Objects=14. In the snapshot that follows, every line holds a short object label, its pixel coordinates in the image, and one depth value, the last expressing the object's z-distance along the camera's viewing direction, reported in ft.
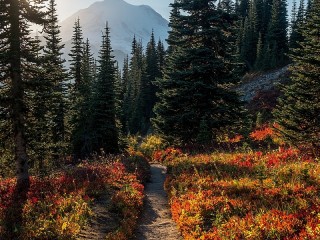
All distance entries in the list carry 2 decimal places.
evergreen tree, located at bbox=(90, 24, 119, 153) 109.50
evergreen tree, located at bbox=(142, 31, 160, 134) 246.27
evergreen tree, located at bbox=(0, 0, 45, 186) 47.62
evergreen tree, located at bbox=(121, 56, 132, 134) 233.80
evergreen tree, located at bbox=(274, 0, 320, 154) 54.34
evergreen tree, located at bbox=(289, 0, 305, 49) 195.78
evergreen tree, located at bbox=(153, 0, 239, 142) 77.41
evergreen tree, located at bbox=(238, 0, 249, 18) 309.63
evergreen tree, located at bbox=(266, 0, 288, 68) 206.49
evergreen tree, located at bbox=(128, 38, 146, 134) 230.07
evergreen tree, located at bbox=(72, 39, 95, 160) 107.76
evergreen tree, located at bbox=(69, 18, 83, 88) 144.66
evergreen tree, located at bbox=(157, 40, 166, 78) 263.29
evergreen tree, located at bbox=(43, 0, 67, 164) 110.93
